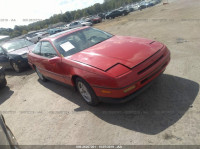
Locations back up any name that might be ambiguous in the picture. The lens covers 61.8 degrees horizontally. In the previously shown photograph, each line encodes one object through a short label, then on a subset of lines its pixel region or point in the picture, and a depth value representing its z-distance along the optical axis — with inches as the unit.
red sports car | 106.0
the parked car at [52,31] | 1098.2
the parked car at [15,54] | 274.4
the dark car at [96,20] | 1218.5
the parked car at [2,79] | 222.8
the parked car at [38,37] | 909.9
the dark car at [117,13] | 1230.3
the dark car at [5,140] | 60.3
